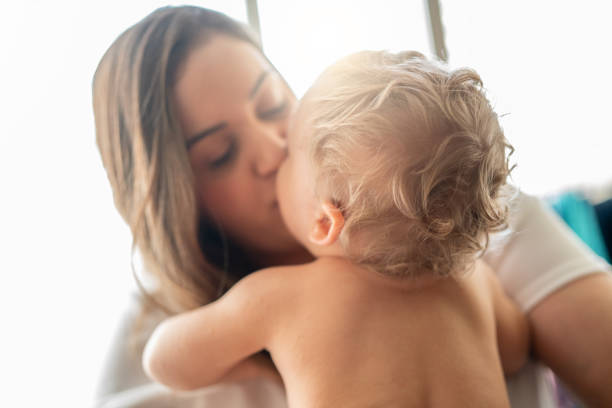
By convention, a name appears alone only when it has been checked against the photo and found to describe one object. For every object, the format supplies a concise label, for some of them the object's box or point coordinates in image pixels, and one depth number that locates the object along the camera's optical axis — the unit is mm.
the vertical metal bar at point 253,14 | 1399
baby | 403
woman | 569
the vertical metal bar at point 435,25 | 1528
